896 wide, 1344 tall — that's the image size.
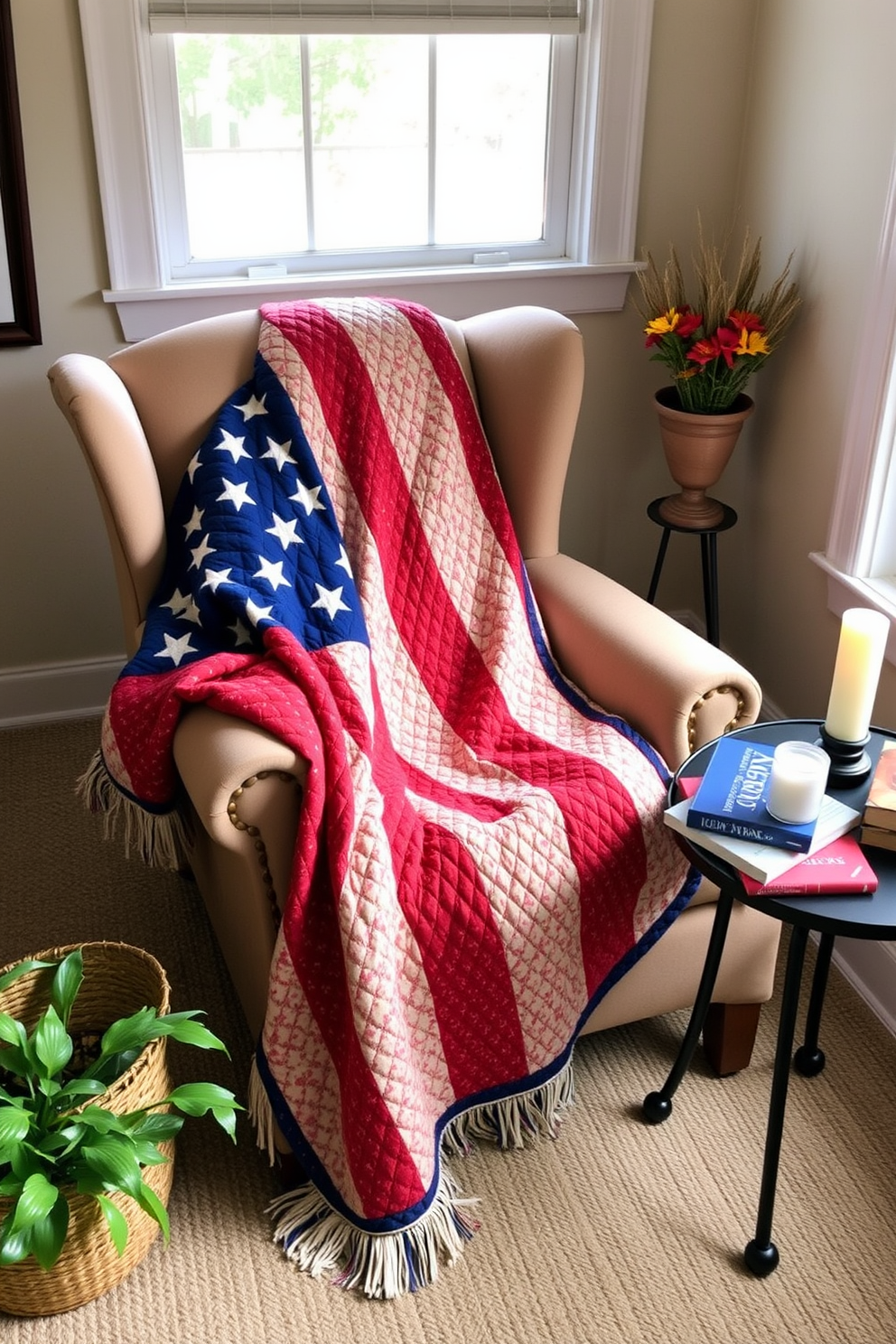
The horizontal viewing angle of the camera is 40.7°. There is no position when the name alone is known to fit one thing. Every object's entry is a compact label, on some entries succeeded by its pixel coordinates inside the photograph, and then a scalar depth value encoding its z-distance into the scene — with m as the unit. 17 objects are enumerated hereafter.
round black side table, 1.32
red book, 1.34
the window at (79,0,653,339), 2.24
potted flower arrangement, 2.23
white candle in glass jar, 1.38
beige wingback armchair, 1.49
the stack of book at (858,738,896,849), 1.40
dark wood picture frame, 2.11
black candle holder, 1.53
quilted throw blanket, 1.51
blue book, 1.39
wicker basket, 1.42
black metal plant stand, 2.39
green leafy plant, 1.31
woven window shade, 2.17
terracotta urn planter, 2.33
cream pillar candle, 1.44
